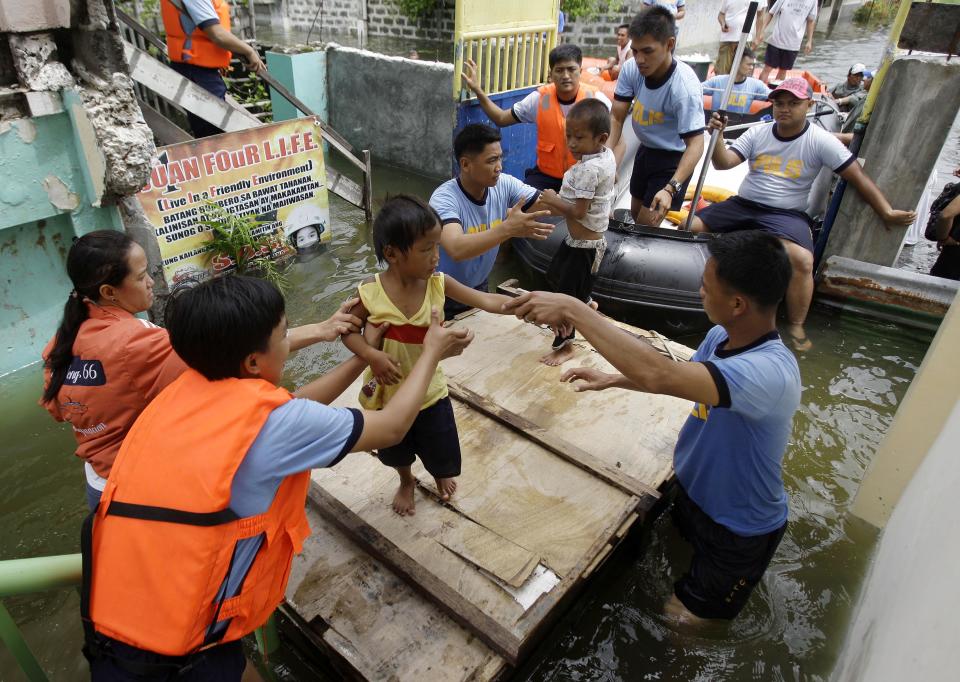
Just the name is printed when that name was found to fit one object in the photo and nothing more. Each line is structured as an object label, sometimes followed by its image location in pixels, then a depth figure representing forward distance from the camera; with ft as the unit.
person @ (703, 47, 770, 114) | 30.55
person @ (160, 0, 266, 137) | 17.08
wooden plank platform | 7.76
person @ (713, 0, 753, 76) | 33.14
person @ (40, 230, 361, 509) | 6.93
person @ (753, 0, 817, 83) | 33.71
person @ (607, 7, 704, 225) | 15.33
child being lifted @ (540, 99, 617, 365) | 11.87
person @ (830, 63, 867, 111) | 30.42
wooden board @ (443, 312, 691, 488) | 11.25
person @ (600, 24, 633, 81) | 34.78
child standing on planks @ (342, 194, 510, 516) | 7.70
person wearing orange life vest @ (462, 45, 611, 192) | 16.93
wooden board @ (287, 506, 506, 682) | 7.45
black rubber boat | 17.07
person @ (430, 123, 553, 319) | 10.87
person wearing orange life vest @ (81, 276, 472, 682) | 4.88
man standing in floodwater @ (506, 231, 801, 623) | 6.98
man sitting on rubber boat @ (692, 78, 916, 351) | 16.76
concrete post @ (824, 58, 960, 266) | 16.62
